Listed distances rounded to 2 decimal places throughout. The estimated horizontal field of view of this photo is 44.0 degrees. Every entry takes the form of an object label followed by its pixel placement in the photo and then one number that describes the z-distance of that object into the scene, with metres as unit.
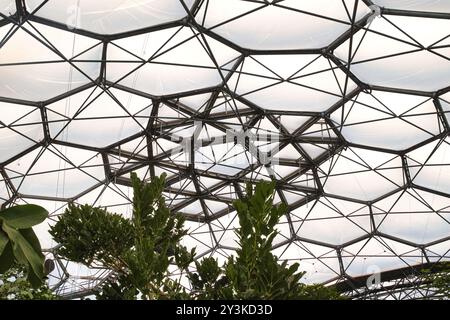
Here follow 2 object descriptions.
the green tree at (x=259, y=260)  4.71
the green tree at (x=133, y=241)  6.02
